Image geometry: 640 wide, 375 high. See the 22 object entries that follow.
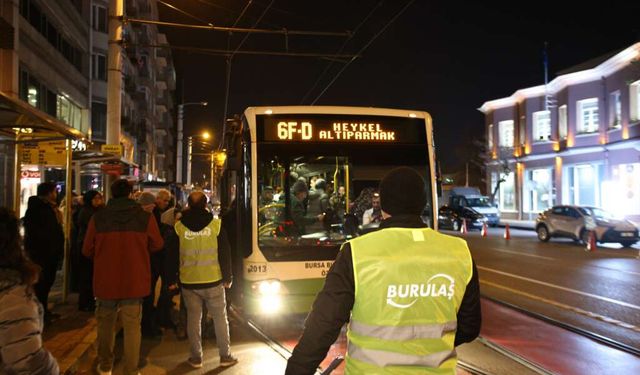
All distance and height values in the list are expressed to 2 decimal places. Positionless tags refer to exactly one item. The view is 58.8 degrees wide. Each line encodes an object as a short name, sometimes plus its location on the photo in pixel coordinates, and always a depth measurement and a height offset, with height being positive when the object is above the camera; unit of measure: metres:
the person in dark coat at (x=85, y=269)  8.12 -1.03
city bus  7.18 +0.18
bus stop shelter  6.27 +0.90
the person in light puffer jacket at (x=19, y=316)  2.37 -0.51
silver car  20.33 -1.05
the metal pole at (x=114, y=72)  11.48 +2.54
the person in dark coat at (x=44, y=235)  7.38 -0.51
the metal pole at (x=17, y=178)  8.08 +0.26
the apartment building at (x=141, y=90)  30.36 +8.27
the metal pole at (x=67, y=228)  8.81 -0.50
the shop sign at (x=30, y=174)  15.64 +0.62
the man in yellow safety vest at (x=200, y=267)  5.99 -0.74
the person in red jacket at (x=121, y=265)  5.21 -0.63
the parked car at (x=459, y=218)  31.45 -1.16
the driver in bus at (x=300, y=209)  7.32 -0.16
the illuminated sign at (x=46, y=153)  9.43 +0.73
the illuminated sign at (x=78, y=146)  11.13 +1.01
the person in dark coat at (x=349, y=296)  2.28 -0.41
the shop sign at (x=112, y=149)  10.82 +0.93
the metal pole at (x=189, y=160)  44.83 +2.90
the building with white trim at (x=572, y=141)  28.12 +3.41
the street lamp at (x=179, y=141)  35.87 +3.54
